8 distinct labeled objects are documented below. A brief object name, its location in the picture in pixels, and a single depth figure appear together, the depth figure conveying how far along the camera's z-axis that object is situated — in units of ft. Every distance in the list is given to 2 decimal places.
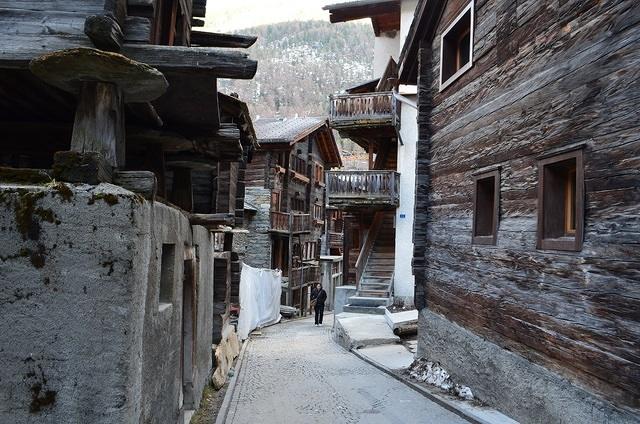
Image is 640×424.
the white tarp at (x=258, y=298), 62.95
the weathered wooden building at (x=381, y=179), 67.10
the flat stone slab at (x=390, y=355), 39.44
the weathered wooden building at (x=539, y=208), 16.65
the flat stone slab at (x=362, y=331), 49.85
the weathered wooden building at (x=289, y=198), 98.43
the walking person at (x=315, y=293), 91.40
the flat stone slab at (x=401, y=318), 51.62
